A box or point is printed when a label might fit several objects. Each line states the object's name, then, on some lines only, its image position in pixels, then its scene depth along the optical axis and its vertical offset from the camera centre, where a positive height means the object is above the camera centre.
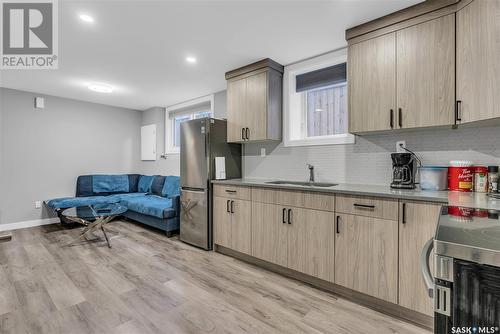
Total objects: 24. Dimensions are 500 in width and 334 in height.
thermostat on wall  4.45 +1.12
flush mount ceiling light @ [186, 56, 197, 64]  3.03 +1.31
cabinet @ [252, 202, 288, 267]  2.54 -0.73
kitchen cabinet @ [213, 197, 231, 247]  3.11 -0.73
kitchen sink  2.72 -0.21
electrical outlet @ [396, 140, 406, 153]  2.34 +0.18
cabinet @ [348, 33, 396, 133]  2.13 +0.73
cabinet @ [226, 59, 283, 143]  3.05 +0.82
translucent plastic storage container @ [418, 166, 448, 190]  2.02 -0.10
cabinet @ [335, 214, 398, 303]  1.87 -0.73
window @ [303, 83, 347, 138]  2.84 +0.66
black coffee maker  2.14 -0.05
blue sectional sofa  3.92 -0.62
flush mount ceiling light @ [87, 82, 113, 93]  3.95 +1.25
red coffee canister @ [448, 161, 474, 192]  1.94 -0.08
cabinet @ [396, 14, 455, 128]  1.86 +0.73
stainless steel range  0.69 -0.34
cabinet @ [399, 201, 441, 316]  1.71 -0.59
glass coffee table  3.49 -0.72
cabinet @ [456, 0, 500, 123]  1.59 +0.71
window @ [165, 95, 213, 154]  4.73 +1.03
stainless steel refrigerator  3.30 -0.06
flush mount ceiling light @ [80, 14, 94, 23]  2.18 +1.31
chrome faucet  2.84 -0.09
